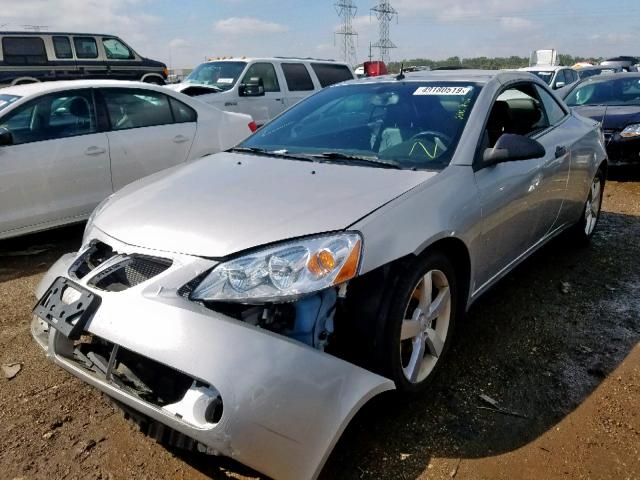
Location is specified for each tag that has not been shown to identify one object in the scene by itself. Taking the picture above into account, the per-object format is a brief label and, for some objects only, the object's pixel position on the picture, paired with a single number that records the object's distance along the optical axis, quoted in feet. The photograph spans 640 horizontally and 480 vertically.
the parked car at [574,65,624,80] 63.34
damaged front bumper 5.88
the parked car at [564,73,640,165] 25.80
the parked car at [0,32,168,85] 50.42
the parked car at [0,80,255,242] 15.33
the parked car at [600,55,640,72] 77.87
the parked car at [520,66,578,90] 52.86
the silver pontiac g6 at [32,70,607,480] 6.03
